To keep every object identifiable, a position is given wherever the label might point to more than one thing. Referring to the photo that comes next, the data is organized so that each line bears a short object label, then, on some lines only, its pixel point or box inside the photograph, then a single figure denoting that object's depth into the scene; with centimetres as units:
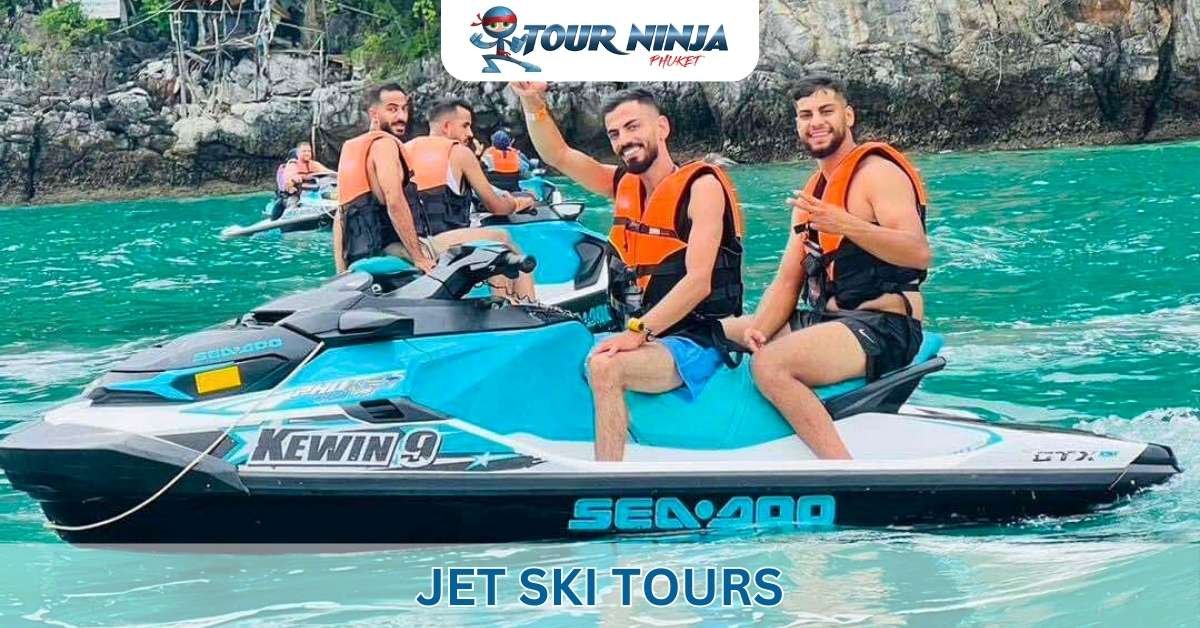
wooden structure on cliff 2992
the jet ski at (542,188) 1212
